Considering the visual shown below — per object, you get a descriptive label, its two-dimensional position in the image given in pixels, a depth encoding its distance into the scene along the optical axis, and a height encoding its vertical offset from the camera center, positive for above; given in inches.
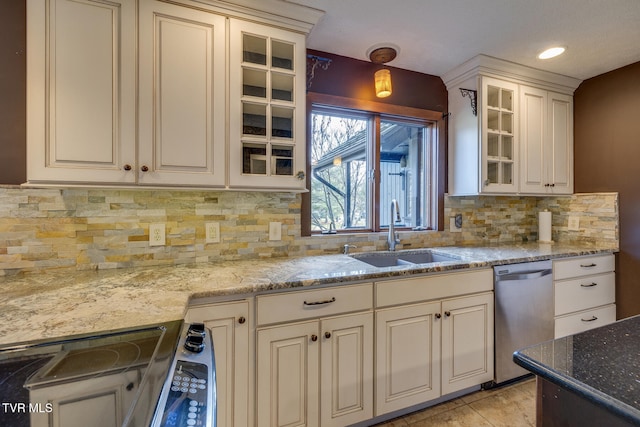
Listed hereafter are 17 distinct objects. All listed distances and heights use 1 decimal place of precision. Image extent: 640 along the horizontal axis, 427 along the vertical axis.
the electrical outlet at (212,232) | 69.5 -4.8
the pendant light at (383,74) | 81.2 +38.6
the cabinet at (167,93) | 50.0 +22.8
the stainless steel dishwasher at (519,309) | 74.2 -25.6
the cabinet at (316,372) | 53.7 -30.8
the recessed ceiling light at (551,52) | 81.8 +45.5
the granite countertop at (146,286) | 36.0 -12.8
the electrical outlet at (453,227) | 99.2 -5.0
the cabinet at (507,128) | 89.0 +27.0
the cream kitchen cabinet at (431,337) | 62.3 -28.3
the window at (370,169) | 87.0 +13.7
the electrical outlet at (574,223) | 105.3 -4.1
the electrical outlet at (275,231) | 75.5 -4.9
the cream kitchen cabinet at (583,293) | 84.0 -24.3
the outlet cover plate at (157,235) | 65.1 -5.1
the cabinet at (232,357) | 50.0 -25.2
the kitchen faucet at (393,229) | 84.3 -5.0
